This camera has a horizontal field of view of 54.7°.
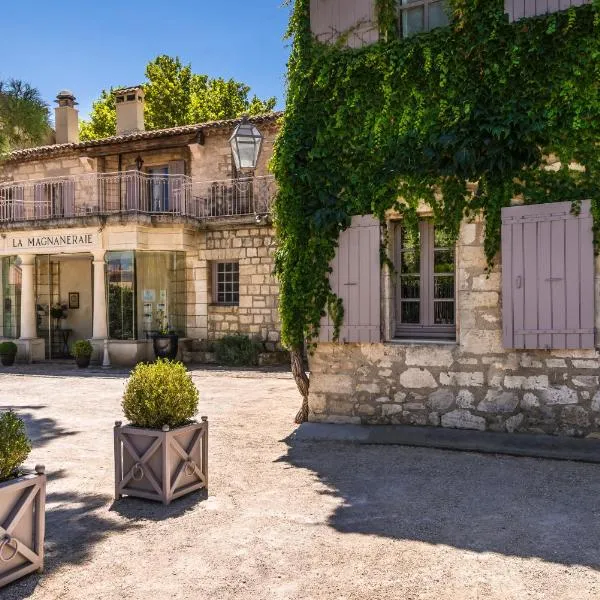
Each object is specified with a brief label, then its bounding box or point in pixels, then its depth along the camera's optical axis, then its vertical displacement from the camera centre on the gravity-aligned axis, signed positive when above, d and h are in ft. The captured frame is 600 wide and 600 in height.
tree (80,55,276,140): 82.79 +30.13
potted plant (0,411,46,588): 10.42 -3.74
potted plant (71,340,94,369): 46.52 -3.62
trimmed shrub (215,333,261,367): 45.98 -3.48
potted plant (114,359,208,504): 14.71 -3.41
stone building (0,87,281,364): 47.65 +5.67
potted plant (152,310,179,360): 46.91 -2.91
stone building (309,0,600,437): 19.47 -0.66
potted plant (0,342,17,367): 48.52 -3.74
